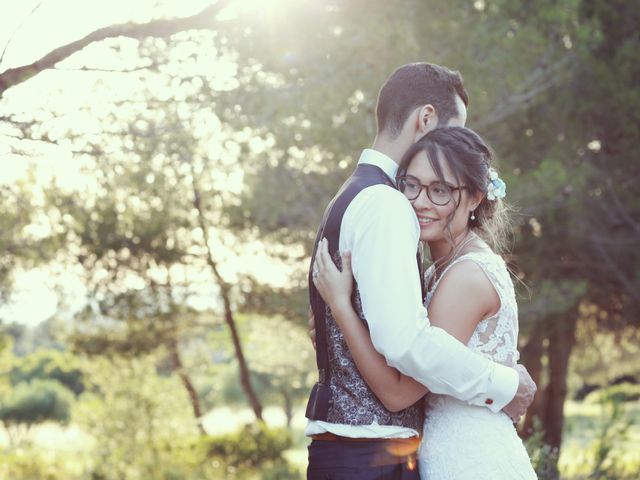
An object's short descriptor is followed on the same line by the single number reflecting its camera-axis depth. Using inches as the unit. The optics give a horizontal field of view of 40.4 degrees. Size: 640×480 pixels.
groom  96.5
